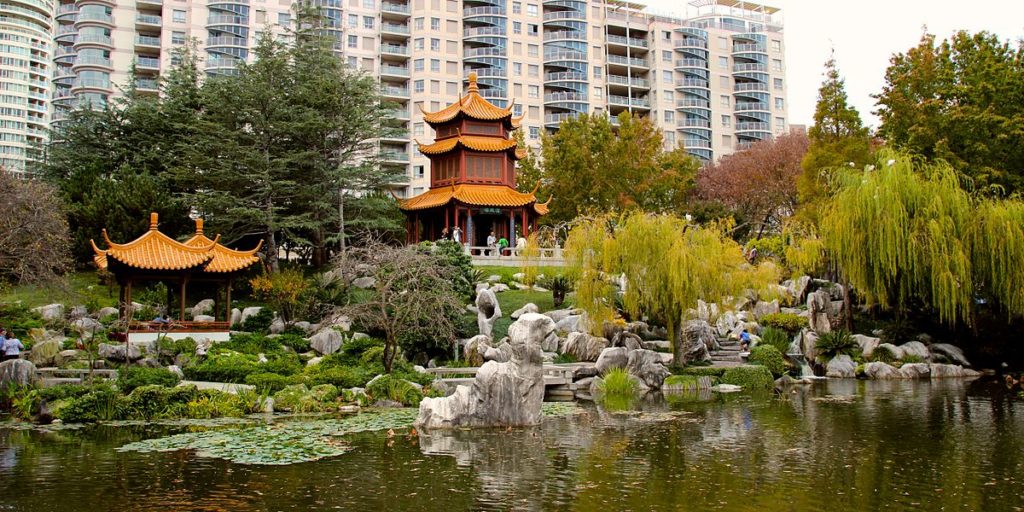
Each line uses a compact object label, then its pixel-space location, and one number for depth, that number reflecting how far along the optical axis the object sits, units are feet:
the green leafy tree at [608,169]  120.78
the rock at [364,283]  87.30
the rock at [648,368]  63.46
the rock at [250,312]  78.38
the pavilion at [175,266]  68.80
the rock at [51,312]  74.89
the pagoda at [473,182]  107.14
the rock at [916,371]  70.59
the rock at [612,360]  64.49
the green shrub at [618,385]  60.80
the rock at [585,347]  69.82
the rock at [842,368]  72.13
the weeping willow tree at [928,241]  70.38
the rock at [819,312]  80.59
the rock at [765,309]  84.79
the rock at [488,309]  74.13
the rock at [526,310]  77.77
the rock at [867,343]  75.38
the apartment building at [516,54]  188.03
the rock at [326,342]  68.59
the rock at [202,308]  80.38
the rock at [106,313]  75.41
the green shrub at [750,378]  64.49
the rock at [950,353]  74.75
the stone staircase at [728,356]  70.13
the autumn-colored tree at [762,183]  138.51
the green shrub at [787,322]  80.28
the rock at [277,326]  75.00
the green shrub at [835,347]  74.84
